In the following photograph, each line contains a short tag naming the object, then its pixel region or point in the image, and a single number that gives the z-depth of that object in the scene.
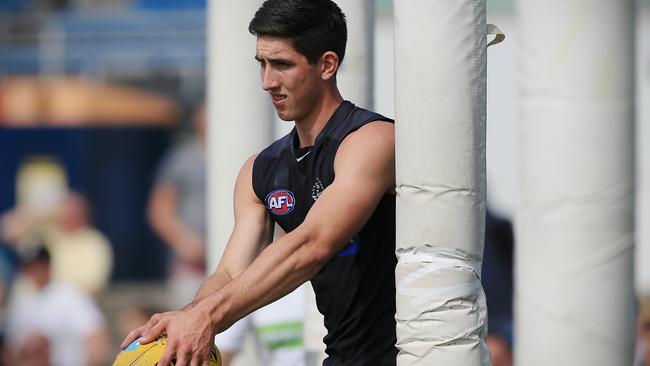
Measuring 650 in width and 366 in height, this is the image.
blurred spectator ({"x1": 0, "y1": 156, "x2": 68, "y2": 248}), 27.97
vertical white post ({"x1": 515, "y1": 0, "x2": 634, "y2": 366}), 10.84
